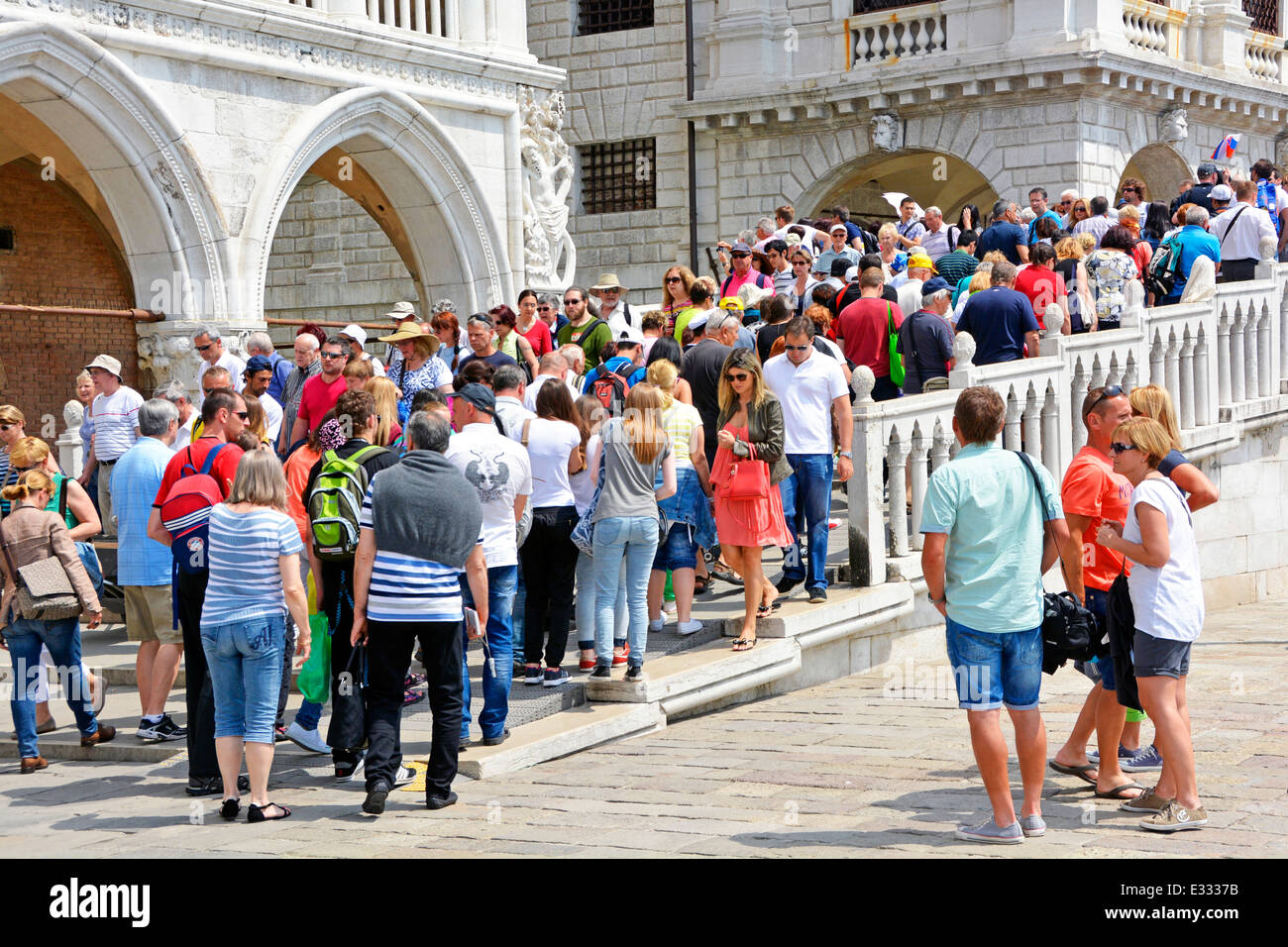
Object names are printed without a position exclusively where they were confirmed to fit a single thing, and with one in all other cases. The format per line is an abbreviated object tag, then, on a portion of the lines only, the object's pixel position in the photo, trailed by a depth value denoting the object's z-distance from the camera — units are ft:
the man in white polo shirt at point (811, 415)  33.17
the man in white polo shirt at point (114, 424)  40.75
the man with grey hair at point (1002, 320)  39.27
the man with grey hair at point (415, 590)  23.02
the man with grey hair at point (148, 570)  28.58
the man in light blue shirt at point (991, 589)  20.67
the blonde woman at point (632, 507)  28.14
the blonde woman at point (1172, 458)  22.43
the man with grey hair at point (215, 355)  38.47
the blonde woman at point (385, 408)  25.86
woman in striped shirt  23.24
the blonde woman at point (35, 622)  28.27
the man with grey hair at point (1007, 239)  49.89
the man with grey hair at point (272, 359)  37.70
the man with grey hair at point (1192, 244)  48.24
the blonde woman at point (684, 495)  31.19
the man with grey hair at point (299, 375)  35.24
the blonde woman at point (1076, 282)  43.34
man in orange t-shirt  23.30
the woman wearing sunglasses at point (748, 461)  30.76
